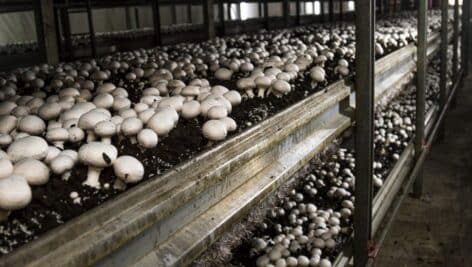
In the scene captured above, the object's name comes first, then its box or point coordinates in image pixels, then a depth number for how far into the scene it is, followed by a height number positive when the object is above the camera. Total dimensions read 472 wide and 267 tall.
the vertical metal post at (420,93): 3.23 -0.42
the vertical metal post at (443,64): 4.54 -0.34
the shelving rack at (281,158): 0.86 -0.31
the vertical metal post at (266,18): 6.36 +0.24
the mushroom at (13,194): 0.82 -0.24
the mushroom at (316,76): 1.98 -0.16
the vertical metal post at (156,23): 4.25 +0.16
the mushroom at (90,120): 1.17 -0.18
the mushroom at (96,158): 1.01 -0.23
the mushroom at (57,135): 1.15 -0.20
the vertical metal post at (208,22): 4.41 +0.16
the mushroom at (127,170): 1.00 -0.25
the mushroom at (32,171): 0.93 -0.23
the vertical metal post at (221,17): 5.61 +0.26
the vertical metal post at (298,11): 6.73 +0.33
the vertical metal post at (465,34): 6.57 -0.10
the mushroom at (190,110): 1.41 -0.19
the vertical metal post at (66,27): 4.56 +0.19
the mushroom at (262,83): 1.75 -0.16
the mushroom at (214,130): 1.24 -0.23
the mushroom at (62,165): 1.00 -0.24
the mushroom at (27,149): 1.00 -0.20
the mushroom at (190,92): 1.59 -0.16
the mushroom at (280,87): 1.73 -0.18
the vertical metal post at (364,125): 1.83 -0.36
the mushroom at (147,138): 1.17 -0.22
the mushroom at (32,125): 1.23 -0.19
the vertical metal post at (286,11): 6.38 +0.32
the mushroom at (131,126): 1.19 -0.20
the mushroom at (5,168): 0.88 -0.21
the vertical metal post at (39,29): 3.14 +0.13
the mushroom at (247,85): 1.78 -0.17
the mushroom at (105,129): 1.14 -0.19
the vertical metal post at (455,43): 5.31 -0.18
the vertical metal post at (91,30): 3.80 +0.12
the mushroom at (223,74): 2.05 -0.14
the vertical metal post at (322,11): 7.64 +0.35
